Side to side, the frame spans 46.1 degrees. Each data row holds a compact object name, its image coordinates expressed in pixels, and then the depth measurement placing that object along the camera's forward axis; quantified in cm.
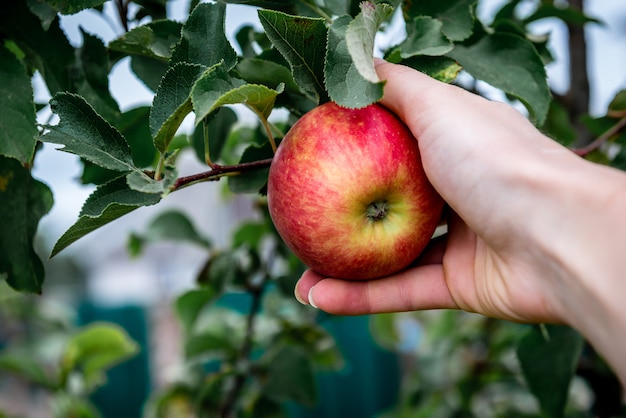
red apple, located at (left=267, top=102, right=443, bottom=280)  28
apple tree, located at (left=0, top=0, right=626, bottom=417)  26
